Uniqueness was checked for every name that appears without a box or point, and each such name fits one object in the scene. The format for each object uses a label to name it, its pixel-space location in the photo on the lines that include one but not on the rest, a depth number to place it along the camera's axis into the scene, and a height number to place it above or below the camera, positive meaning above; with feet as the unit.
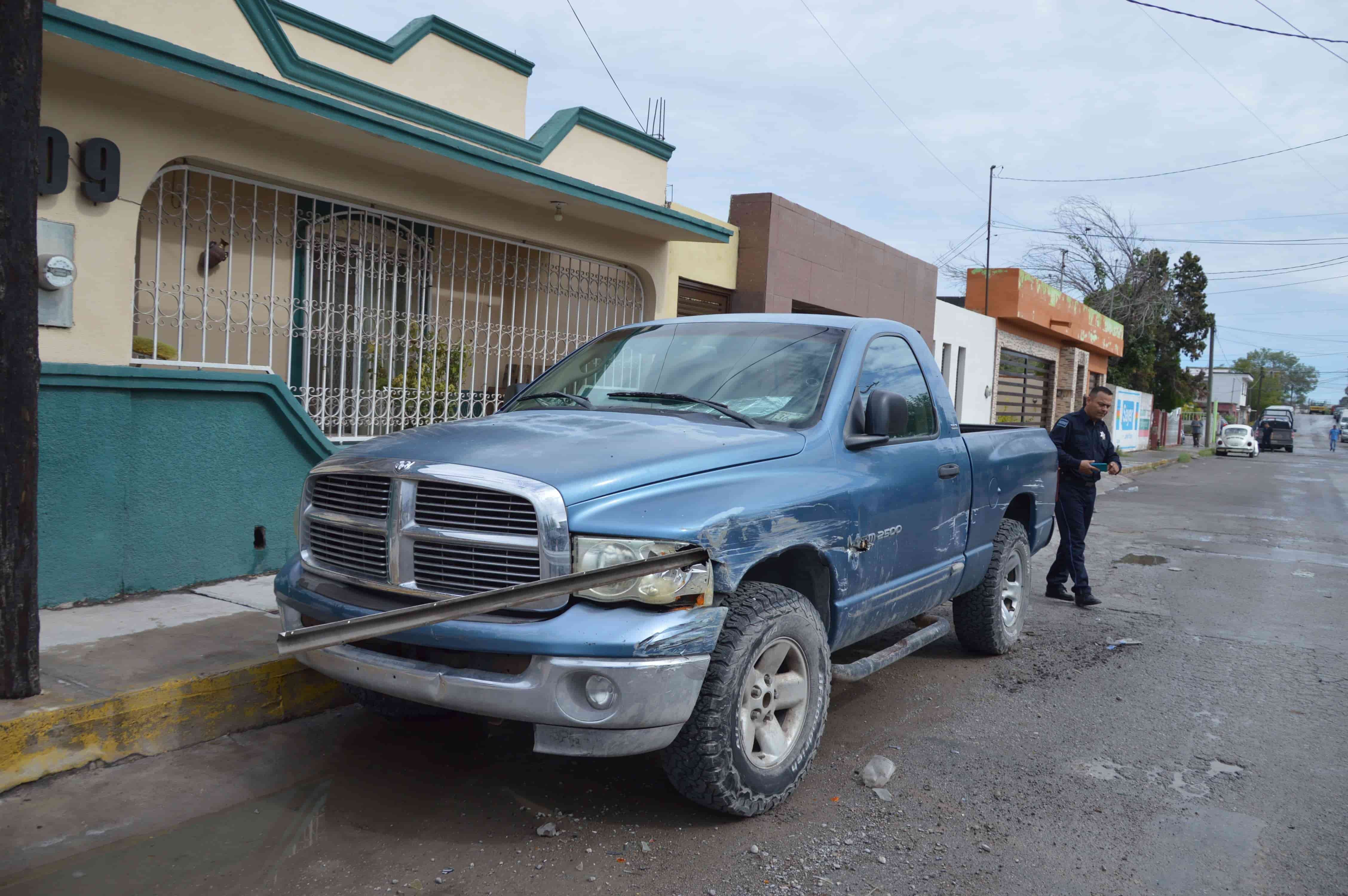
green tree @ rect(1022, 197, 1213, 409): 141.90 +17.52
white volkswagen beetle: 148.77 -2.16
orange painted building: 78.38 +7.06
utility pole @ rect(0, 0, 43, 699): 12.48 +0.34
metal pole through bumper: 10.19 -2.24
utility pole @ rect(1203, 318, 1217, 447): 173.27 +0.48
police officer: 26.58 -1.39
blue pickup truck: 10.53 -1.68
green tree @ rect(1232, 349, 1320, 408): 423.23 +25.70
